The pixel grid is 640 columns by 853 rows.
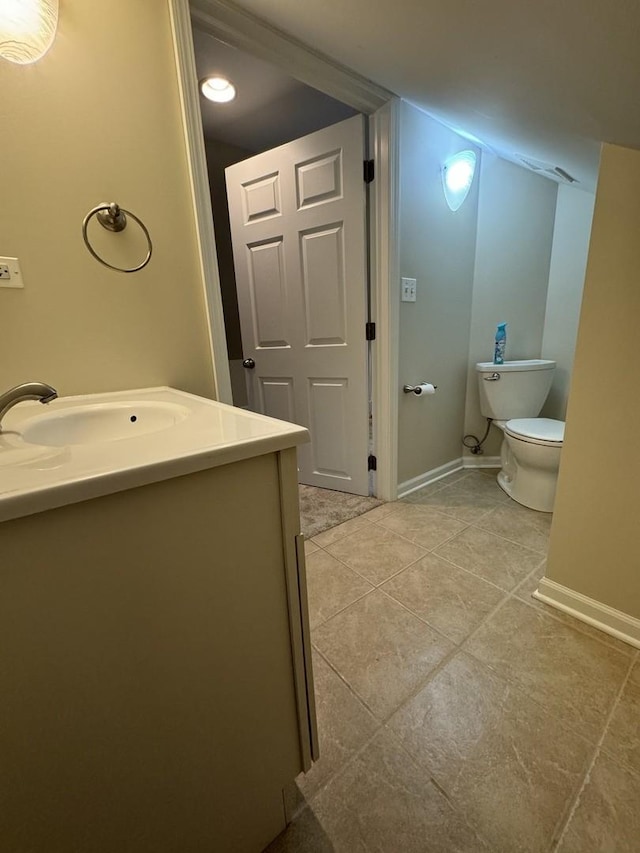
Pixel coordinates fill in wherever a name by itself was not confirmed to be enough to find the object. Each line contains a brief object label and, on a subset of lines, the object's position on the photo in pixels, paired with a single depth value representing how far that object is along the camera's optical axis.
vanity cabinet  0.38
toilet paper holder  1.94
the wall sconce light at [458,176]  1.81
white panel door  1.73
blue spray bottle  2.21
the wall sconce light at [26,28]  0.75
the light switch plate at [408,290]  1.81
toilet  1.79
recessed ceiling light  1.83
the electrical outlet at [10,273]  0.86
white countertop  0.35
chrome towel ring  0.96
